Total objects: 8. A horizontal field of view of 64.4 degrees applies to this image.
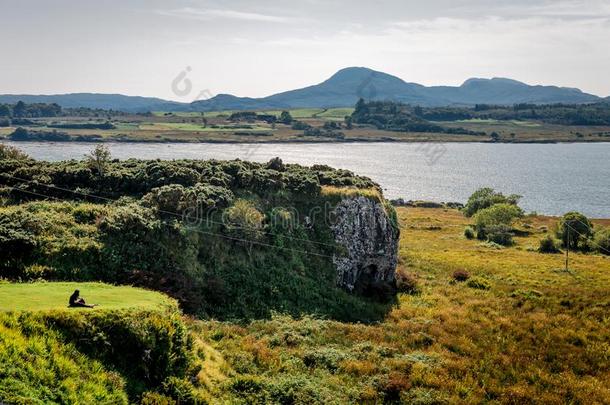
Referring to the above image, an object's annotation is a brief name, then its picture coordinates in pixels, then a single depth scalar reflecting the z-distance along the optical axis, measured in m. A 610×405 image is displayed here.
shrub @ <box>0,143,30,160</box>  49.47
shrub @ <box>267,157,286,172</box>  51.47
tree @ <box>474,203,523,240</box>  87.94
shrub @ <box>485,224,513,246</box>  85.19
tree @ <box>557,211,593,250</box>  80.06
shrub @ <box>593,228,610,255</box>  77.88
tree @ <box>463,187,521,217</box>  108.62
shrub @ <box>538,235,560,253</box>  76.12
